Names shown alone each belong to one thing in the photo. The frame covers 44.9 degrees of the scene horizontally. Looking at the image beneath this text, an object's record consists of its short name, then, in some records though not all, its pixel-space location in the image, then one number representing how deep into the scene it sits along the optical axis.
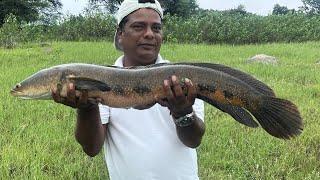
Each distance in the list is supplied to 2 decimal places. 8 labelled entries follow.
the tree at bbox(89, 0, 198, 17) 19.93
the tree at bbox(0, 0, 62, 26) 16.07
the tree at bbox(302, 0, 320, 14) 19.04
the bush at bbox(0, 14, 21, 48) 11.23
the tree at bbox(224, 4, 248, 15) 29.56
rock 8.32
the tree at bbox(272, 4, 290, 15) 31.97
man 1.90
